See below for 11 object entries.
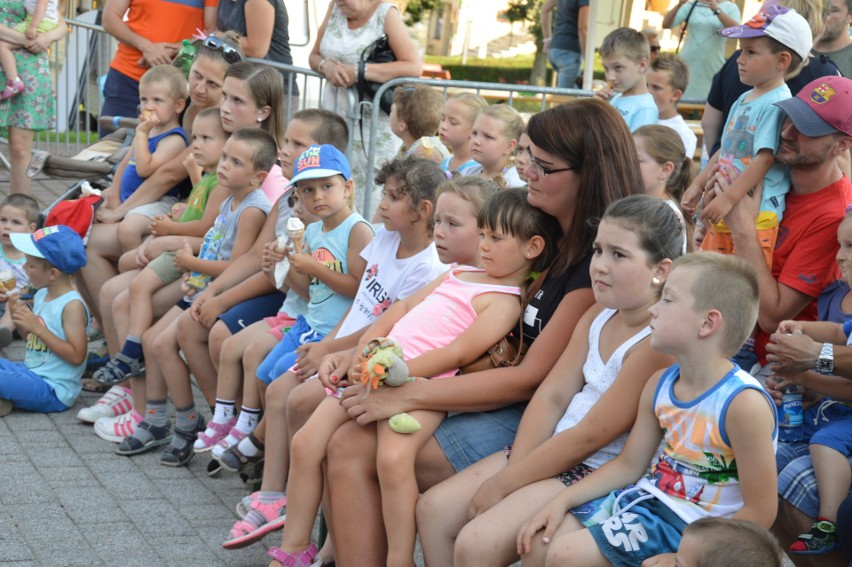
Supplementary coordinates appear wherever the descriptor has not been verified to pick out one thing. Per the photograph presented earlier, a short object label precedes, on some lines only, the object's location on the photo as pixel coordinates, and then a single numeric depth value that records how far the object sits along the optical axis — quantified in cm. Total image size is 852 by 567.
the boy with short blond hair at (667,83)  692
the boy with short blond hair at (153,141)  624
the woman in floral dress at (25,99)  861
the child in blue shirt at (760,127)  379
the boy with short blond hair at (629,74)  620
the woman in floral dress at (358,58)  674
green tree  2712
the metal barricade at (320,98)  675
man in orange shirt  753
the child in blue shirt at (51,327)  561
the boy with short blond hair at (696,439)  271
